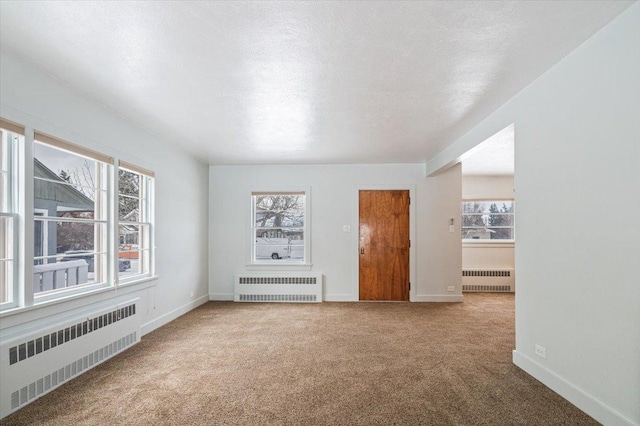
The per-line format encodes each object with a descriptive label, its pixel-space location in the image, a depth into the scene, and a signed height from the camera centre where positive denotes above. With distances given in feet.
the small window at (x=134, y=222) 12.94 -0.26
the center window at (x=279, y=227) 21.13 -0.74
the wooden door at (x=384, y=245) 20.45 -1.83
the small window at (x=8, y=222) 8.29 -0.15
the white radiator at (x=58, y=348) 7.75 -3.64
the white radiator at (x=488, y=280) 23.15 -4.48
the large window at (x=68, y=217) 9.37 -0.03
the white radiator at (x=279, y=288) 20.20 -4.34
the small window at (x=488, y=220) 24.58 -0.39
